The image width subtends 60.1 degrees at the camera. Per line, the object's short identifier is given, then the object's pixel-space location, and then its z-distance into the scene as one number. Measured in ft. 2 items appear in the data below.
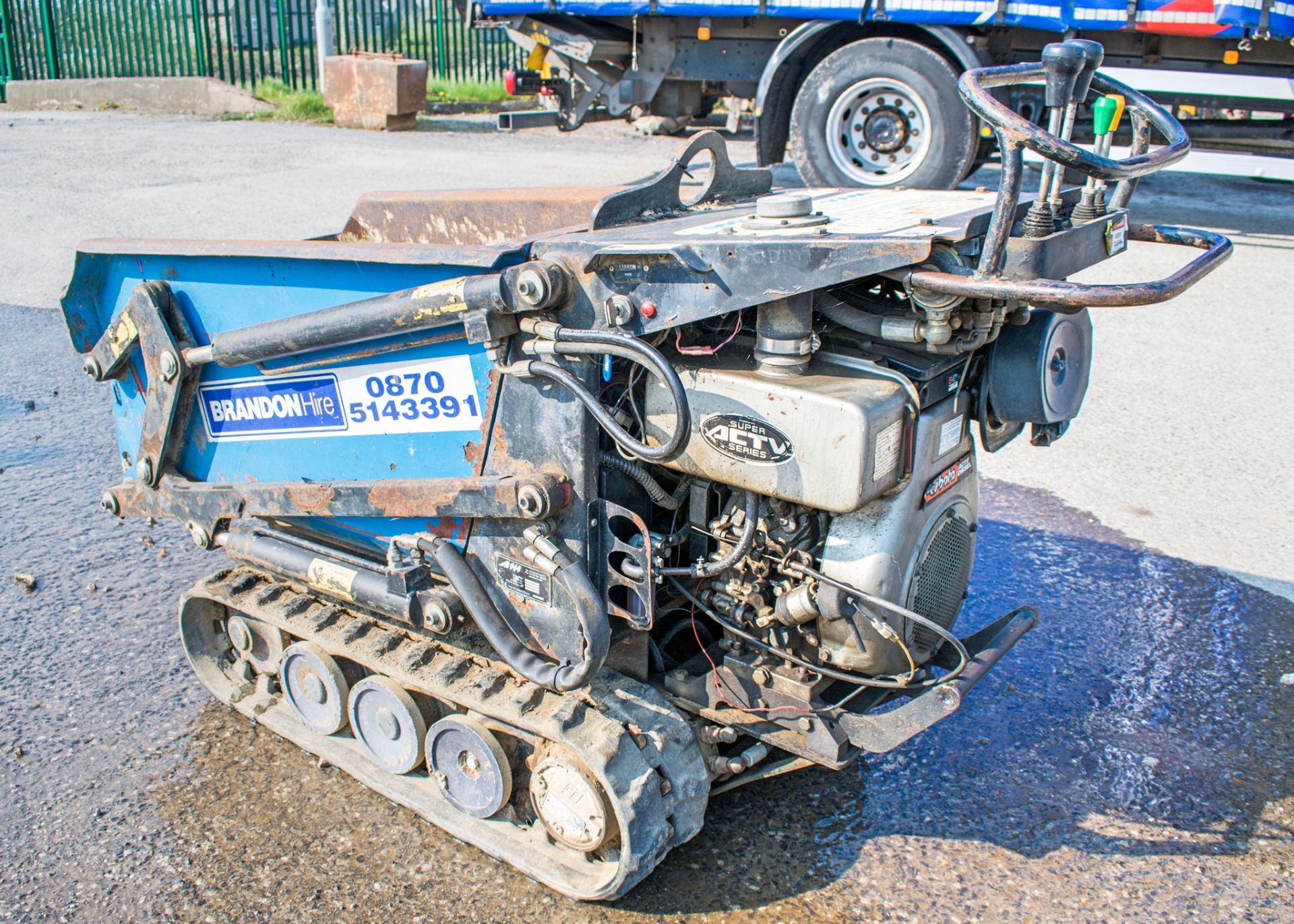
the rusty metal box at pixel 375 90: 48.26
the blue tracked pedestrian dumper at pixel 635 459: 8.25
